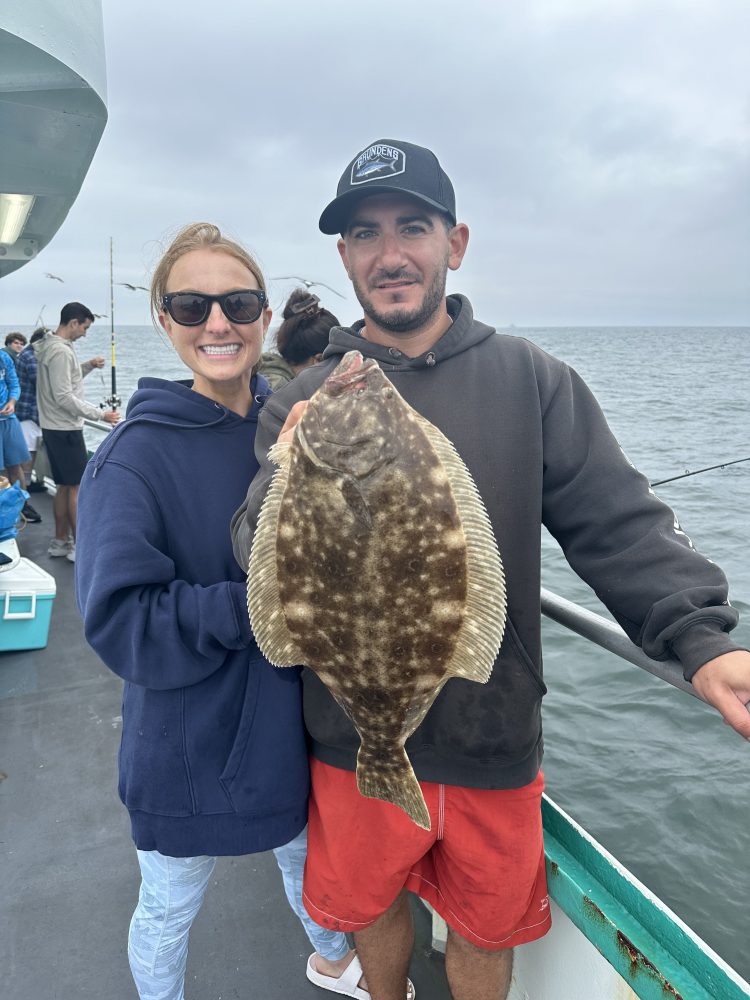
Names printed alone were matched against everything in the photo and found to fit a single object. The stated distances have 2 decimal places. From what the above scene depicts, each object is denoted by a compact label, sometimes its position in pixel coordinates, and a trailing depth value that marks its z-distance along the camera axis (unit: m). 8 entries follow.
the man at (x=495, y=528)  2.08
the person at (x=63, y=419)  7.25
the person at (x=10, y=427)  7.11
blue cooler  5.12
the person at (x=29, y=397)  8.88
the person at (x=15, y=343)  12.25
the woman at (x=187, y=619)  1.92
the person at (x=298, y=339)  4.33
